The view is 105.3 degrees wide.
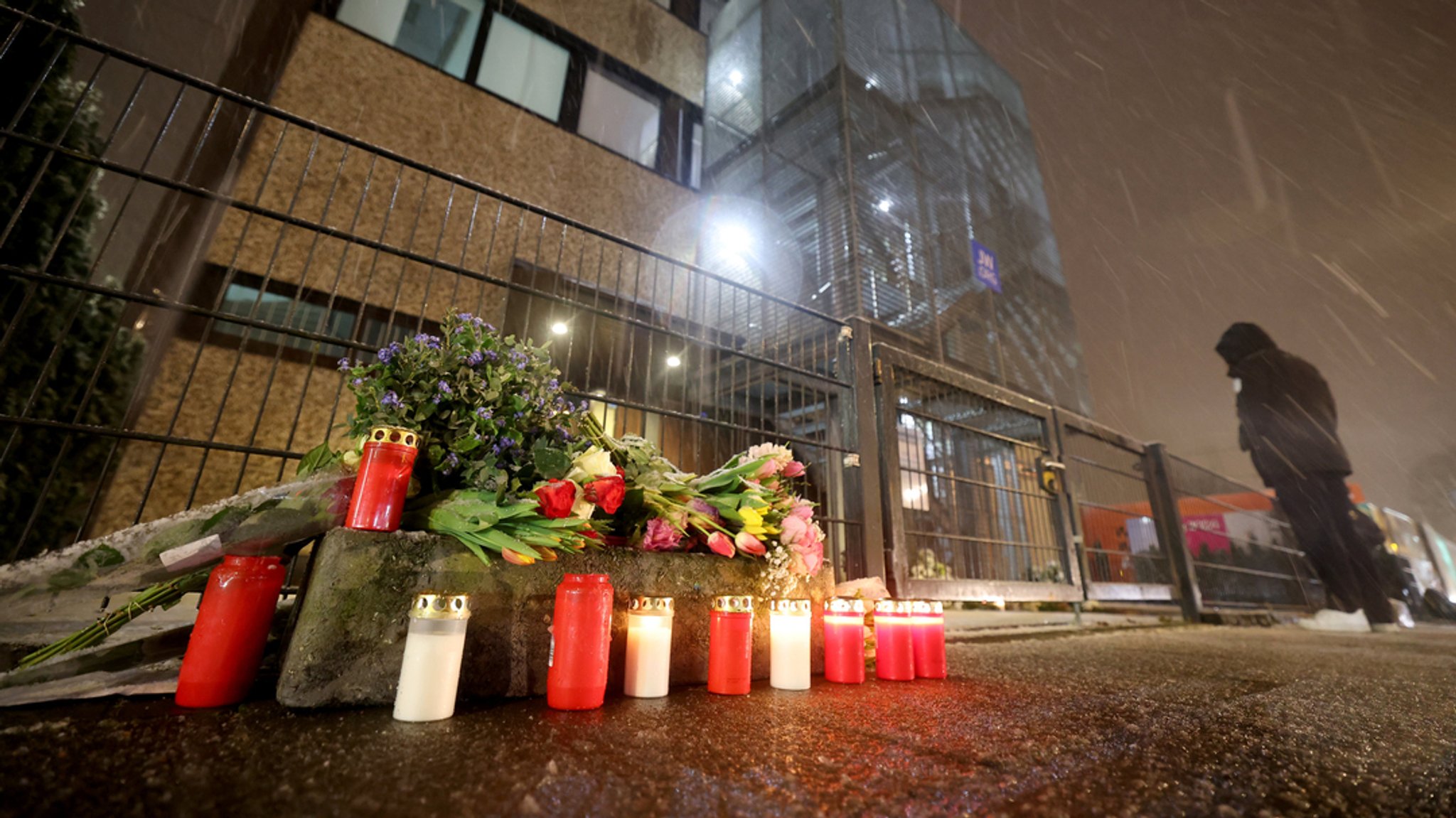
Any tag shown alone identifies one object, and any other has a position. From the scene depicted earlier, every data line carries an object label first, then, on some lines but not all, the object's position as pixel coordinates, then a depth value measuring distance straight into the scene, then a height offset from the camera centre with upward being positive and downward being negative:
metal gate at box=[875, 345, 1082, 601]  2.92 +0.71
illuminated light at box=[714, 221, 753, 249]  7.05 +4.34
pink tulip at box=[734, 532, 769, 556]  1.59 +0.14
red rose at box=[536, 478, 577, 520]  1.22 +0.18
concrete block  1.09 -0.06
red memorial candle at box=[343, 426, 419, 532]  1.17 +0.20
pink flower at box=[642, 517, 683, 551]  1.50 +0.14
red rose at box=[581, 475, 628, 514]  1.29 +0.22
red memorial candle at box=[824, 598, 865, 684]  1.61 -0.12
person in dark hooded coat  4.73 +1.29
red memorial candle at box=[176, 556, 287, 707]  1.05 -0.12
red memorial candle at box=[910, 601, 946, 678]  1.77 -0.12
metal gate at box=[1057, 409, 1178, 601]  3.95 +0.72
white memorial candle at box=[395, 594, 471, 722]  1.02 -0.14
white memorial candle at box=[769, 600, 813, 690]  1.50 -0.13
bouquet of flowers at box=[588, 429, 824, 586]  1.58 +0.24
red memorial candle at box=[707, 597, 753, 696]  1.38 -0.13
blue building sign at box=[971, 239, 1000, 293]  7.87 +4.61
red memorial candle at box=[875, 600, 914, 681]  1.72 -0.14
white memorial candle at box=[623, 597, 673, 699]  1.30 -0.13
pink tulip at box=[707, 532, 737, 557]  1.53 +0.13
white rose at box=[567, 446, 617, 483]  1.35 +0.29
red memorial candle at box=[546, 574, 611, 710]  1.15 -0.12
